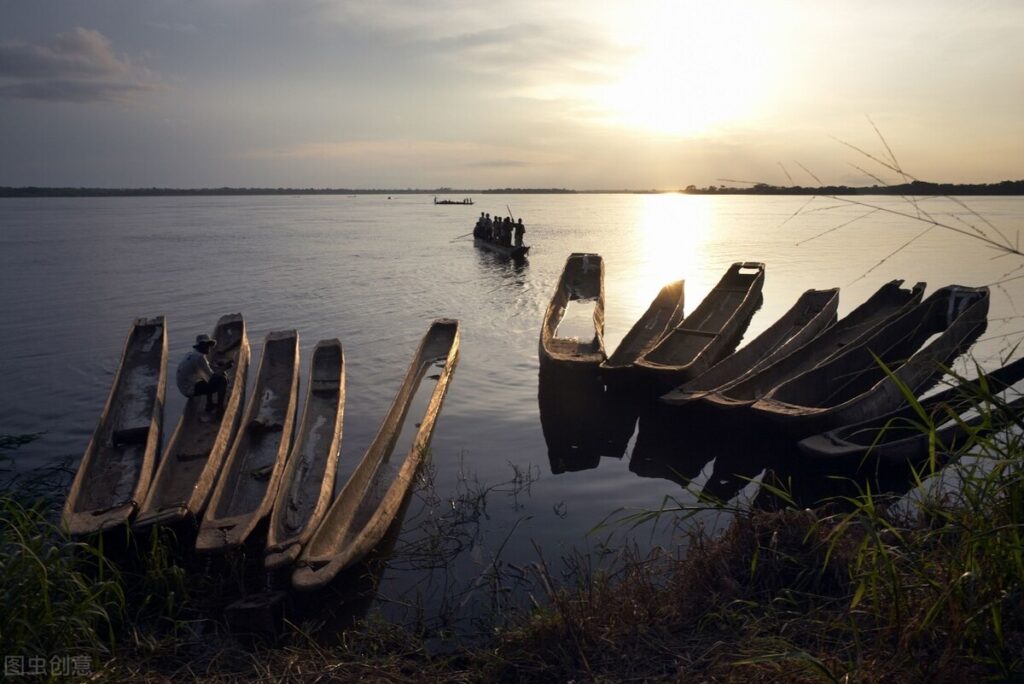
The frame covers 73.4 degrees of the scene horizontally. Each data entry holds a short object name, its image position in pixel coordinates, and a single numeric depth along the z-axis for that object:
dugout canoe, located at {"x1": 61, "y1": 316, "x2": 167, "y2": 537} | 5.69
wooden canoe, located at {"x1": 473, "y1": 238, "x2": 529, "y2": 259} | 30.70
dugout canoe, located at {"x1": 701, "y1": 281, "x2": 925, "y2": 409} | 8.77
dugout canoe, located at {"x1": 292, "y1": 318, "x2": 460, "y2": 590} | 5.19
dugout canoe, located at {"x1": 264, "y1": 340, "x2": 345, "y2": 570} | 5.38
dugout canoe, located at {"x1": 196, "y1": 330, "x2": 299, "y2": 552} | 5.59
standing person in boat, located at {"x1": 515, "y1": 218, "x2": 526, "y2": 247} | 32.19
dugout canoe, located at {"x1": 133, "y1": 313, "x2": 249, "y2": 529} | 5.81
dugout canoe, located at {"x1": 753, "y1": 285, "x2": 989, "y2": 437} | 7.59
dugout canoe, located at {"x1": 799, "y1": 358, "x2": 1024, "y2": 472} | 6.72
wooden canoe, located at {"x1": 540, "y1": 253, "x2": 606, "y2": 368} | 10.71
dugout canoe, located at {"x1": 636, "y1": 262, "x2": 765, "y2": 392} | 9.59
